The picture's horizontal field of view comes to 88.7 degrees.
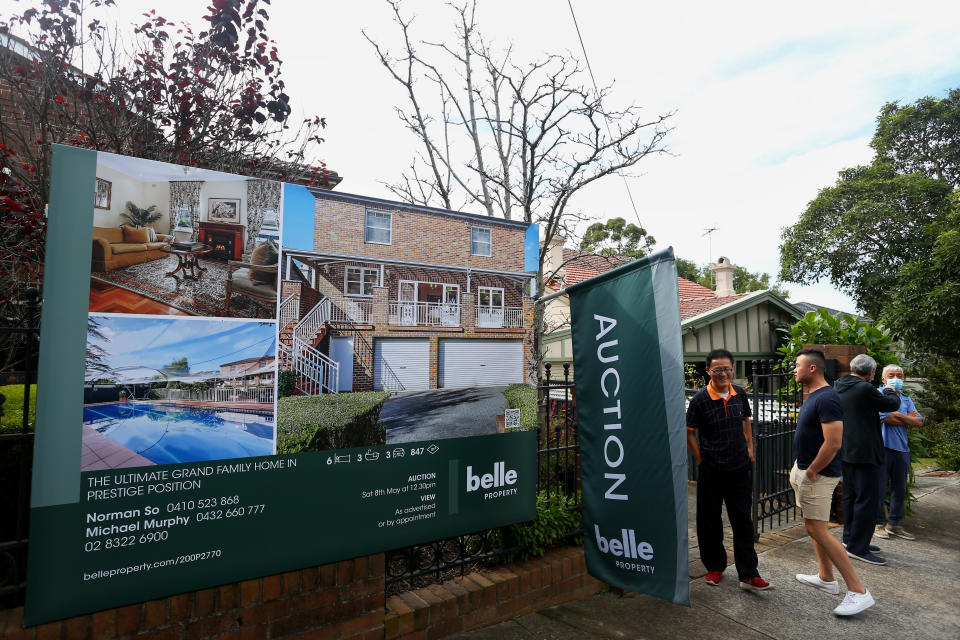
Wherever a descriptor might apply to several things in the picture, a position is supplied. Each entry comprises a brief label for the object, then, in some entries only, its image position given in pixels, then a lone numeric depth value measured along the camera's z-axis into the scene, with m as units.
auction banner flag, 2.76
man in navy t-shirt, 3.50
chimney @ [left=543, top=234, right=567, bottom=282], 8.01
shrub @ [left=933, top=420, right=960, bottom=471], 9.39
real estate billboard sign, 2.04
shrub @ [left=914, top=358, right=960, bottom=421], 11.36
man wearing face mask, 5.13
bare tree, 7.41
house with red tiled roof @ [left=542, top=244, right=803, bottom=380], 12.73
